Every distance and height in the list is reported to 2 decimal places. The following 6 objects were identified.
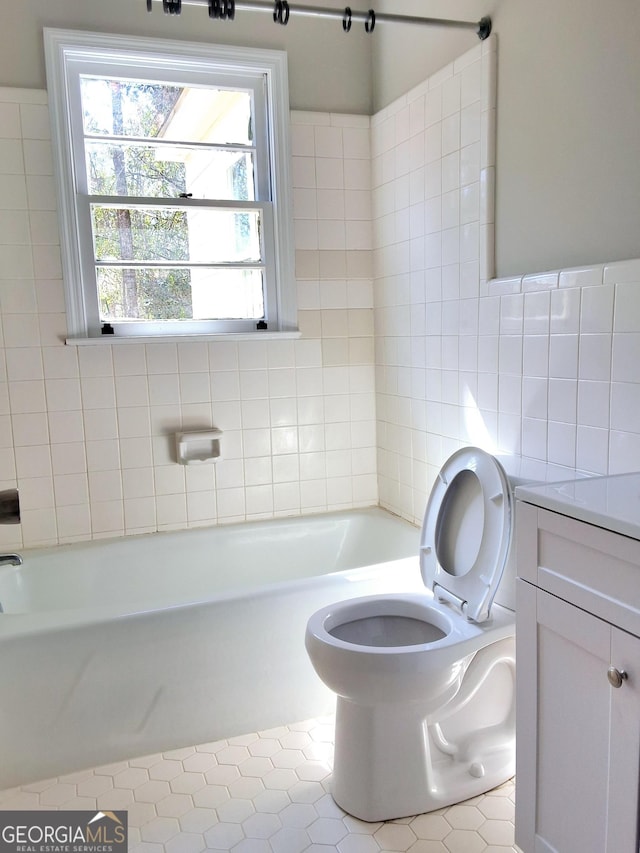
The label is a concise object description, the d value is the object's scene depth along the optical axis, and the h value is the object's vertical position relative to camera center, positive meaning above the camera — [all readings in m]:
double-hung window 2.48 +0.57
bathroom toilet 1.66 -0.90
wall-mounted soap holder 2.65 -0.47
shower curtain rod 1.79 +0.90
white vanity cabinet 1.08 -0.62
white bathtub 1.88 -0.98
